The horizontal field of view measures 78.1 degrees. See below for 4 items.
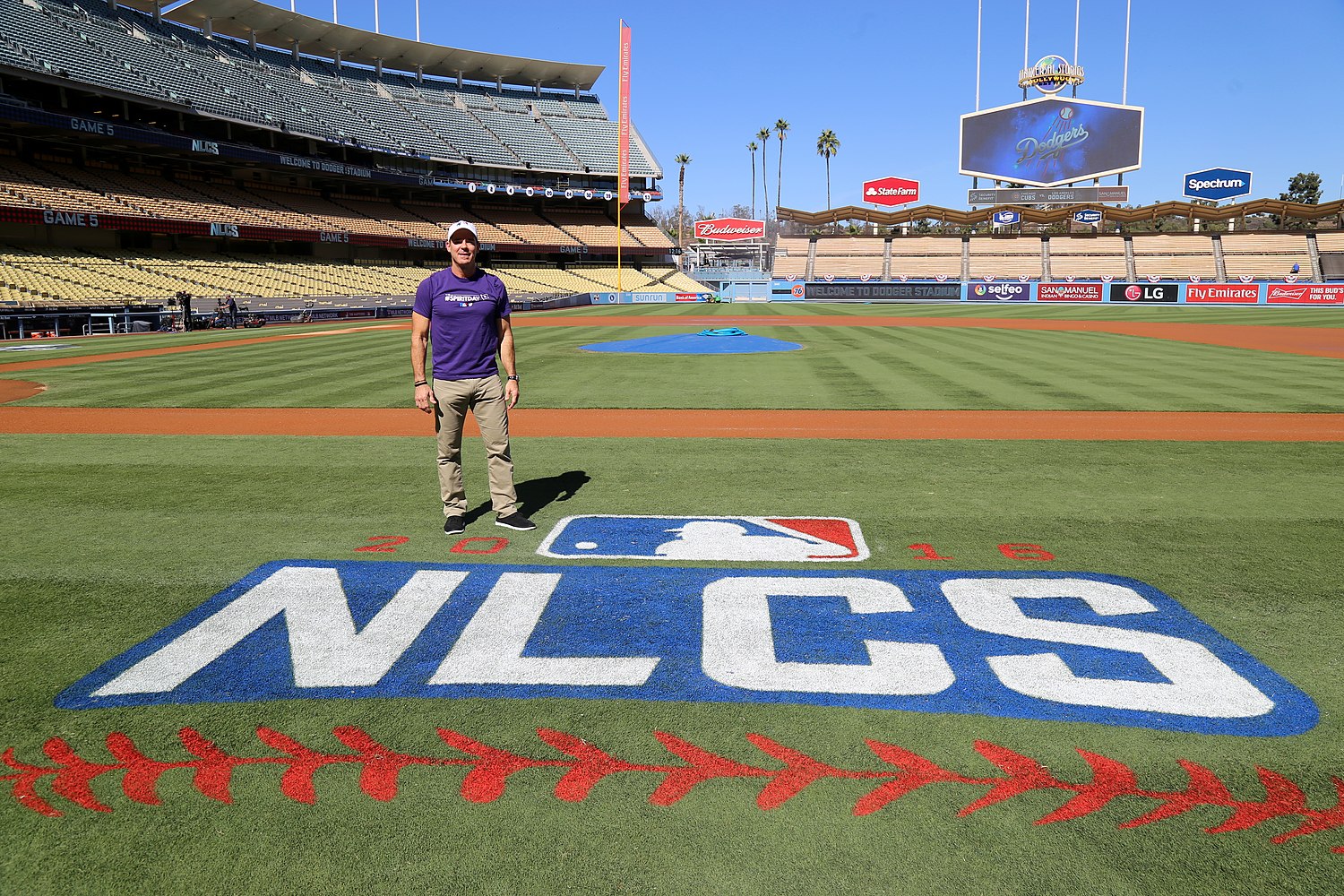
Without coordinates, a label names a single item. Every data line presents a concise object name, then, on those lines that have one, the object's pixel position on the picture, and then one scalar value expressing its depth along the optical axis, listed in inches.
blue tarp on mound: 781.9
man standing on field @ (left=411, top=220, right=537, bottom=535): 217.6
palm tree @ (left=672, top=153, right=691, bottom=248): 4523.4
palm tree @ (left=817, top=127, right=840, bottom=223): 4463.6
